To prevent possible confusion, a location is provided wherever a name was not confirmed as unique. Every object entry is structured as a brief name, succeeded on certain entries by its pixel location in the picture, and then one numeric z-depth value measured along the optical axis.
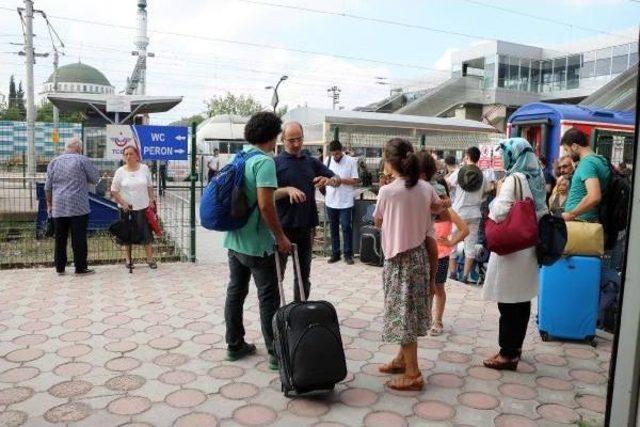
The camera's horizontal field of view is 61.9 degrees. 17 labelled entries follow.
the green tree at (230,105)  57.62
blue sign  6.96
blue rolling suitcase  4.14
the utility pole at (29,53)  17.78
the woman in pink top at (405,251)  3.17
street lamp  21.44
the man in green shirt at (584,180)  4.04
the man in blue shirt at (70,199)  5.98
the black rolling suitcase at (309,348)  3.03
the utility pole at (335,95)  58.62
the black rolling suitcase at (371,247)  7.01
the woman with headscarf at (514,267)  3.52
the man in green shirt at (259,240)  3.34
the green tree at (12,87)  72.24
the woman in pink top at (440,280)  4.39
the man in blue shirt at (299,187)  4.14
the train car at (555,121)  12.96
